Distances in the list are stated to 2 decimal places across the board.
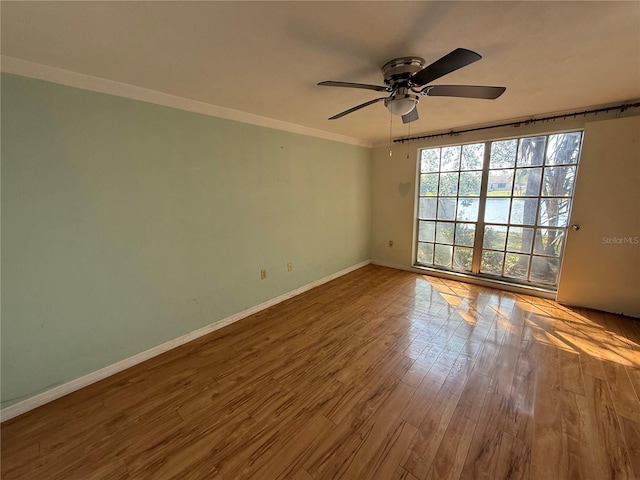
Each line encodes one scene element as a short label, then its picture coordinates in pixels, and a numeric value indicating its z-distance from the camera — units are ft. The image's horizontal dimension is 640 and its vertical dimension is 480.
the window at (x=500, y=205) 10.23
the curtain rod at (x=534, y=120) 8.30
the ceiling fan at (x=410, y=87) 4.88
